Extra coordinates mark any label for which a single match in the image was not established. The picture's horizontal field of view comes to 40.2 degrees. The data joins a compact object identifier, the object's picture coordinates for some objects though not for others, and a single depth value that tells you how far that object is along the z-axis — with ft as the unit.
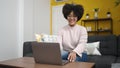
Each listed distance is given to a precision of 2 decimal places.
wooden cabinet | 13.99
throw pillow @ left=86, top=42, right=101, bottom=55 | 9.40
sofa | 8.53
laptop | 4.39
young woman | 5.82
